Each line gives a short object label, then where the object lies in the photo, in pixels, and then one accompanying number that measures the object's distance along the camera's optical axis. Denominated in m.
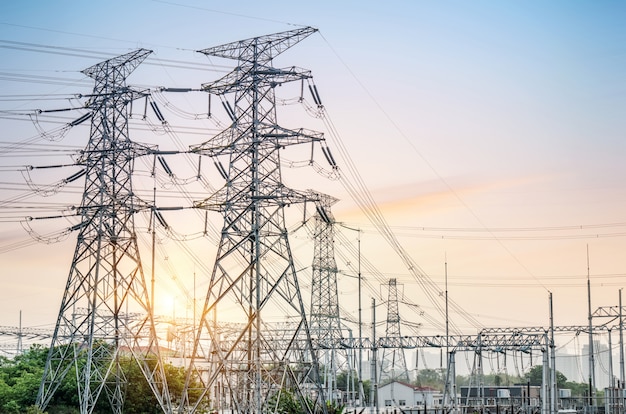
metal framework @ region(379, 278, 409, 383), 105.50
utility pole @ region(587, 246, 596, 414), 83.01
